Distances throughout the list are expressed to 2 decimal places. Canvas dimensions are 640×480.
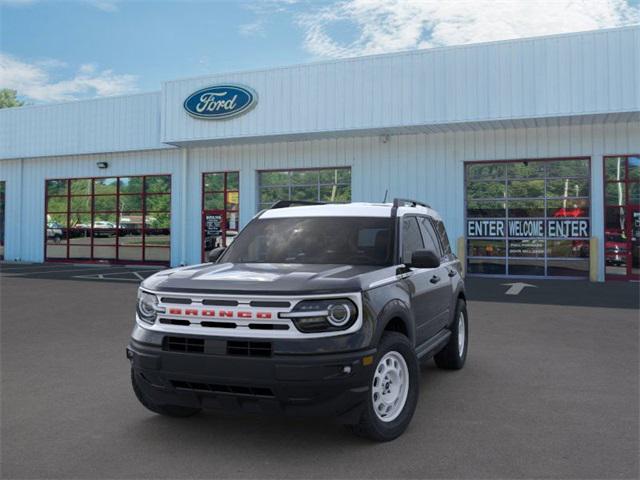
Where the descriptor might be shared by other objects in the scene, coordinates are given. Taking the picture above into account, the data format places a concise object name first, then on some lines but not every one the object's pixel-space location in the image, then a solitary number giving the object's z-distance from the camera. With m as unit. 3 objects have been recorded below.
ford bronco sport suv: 3.90
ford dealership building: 16.86
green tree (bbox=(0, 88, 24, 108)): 74.75
